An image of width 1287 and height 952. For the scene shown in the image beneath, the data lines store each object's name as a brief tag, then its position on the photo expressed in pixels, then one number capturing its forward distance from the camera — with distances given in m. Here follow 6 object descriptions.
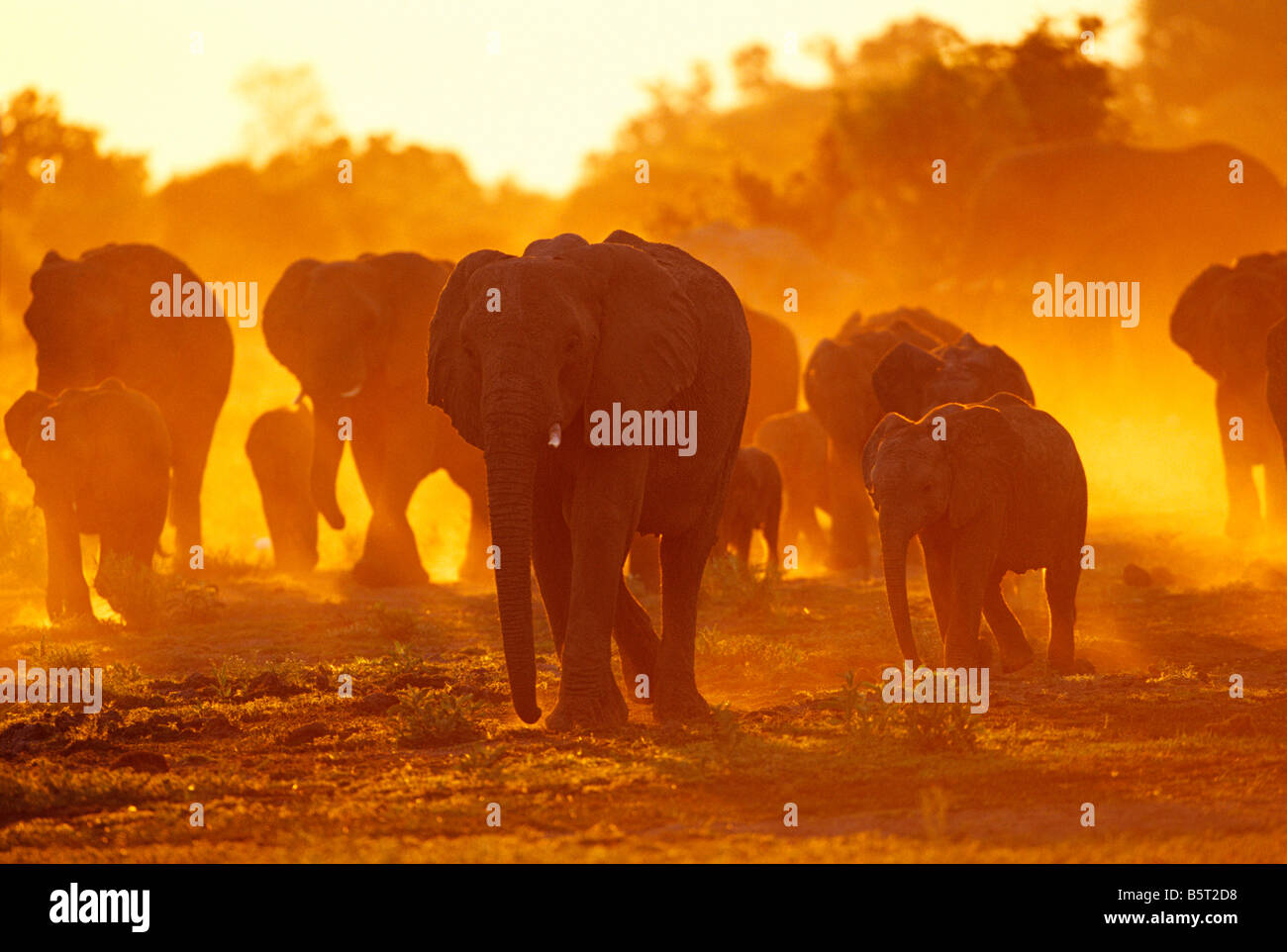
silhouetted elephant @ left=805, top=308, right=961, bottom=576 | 19.86
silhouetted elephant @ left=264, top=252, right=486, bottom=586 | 19.62
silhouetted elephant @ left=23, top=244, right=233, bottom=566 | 19.70
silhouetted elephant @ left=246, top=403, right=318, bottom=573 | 21.50
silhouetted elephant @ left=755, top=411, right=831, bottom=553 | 22.45
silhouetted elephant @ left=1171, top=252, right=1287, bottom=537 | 21.27
